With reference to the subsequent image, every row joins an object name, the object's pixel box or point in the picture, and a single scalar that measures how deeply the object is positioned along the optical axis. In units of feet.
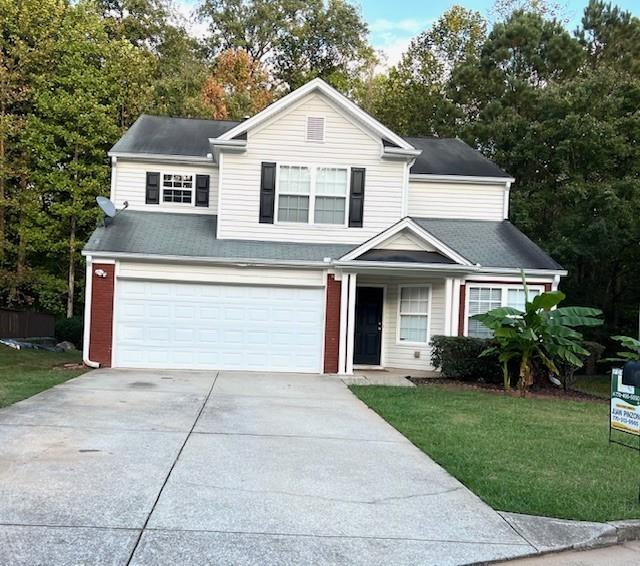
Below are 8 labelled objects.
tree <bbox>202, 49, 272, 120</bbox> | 102.63
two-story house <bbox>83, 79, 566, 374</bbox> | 49.16
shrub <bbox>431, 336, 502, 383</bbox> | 46.50
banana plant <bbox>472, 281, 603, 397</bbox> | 41.68
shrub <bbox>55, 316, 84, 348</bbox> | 81.46
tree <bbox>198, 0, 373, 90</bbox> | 126.52
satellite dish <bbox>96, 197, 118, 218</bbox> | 52.50
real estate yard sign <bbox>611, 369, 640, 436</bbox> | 21.94
